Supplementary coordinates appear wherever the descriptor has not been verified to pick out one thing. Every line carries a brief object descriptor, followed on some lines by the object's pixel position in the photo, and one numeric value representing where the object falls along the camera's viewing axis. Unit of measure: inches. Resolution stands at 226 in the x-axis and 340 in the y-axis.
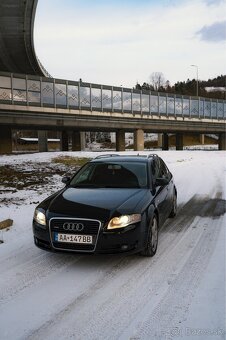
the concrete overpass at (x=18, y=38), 925.8
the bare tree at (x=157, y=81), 6128.0
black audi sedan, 202.2
